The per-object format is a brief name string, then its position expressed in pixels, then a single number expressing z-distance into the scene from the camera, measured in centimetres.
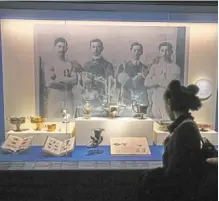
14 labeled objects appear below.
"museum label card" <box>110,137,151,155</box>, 206
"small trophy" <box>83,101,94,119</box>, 219
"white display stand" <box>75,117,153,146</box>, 212
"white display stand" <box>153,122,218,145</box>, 181
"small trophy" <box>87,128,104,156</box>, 209
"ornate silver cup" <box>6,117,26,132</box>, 210
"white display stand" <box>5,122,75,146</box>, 213
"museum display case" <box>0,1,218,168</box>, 201
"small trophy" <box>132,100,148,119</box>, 216
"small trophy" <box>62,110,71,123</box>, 216
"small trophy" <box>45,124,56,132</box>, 214
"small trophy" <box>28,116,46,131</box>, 215
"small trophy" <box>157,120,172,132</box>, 190
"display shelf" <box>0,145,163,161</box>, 198
